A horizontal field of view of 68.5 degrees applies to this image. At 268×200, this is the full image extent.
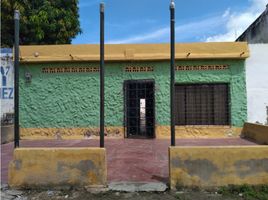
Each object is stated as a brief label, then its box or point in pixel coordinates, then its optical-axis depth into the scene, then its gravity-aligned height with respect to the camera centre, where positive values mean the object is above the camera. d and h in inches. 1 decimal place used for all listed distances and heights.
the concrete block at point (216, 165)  132.6 -42.0
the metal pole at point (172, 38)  134.9 +45.1
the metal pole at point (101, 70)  138.0 +23.9
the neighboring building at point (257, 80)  291.9 +34.1
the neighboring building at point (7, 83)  297.0 +32.2
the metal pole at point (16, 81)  138.4 +16.8
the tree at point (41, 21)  393.1 +171.0
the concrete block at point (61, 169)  135.4 -44.9
